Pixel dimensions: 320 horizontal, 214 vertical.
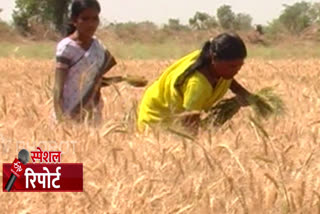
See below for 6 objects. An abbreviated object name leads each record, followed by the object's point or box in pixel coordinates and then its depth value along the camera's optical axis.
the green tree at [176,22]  47.19
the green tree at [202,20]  38.84
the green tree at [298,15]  53.38
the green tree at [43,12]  44.09
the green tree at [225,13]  56.76
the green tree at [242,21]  47.94
